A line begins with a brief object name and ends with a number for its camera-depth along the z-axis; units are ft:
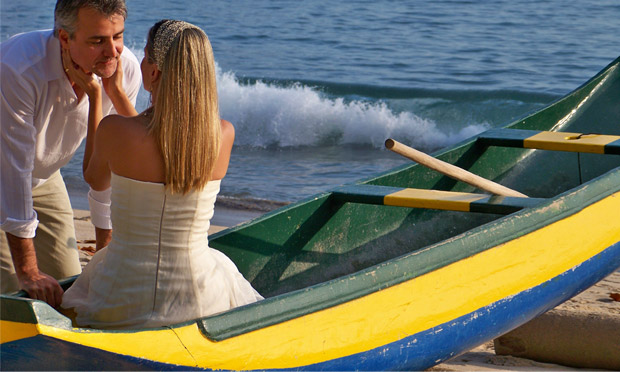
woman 18.53
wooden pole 29.22
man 20.61
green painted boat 17.87
